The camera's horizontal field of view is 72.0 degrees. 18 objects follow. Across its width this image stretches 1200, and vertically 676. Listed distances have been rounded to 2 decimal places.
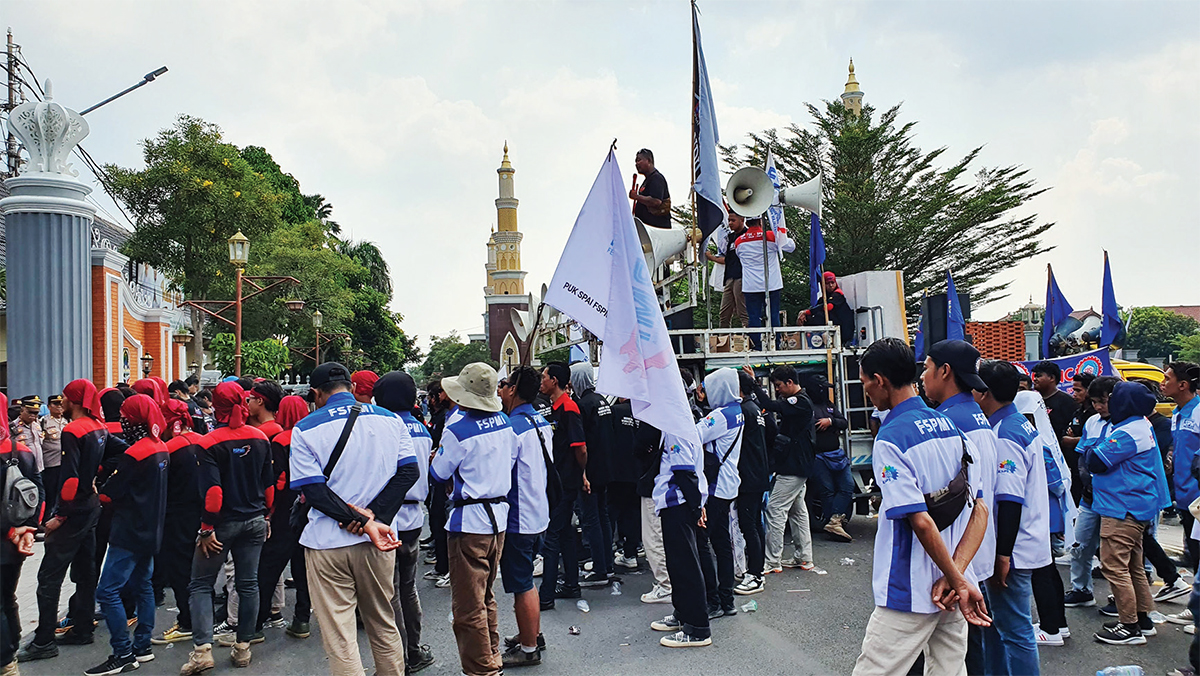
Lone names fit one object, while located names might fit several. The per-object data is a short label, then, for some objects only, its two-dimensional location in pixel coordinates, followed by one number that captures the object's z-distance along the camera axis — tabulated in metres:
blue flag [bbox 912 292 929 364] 11.39
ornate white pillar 10.80
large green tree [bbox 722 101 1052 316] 25.05
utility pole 26.11
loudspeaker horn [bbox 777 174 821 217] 10.90
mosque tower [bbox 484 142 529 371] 103.75
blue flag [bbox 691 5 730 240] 9.52
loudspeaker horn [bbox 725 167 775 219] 10.23
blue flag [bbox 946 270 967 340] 11.68
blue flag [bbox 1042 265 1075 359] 14.70
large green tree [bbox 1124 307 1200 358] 73.88
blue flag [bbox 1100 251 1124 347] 11.80
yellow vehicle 14.31
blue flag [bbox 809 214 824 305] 11.09
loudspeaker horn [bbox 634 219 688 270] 10.48
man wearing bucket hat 4.91
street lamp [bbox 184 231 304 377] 16.28
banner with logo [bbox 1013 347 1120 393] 11.04
